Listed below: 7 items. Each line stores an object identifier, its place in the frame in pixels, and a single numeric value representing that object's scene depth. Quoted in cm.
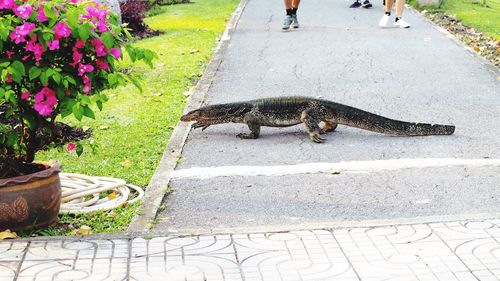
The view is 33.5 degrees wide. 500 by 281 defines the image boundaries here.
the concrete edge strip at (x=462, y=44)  1200
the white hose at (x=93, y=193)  618
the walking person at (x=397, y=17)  1610
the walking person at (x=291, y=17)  1597
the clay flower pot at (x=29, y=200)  541
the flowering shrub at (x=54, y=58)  525
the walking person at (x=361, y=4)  1998
